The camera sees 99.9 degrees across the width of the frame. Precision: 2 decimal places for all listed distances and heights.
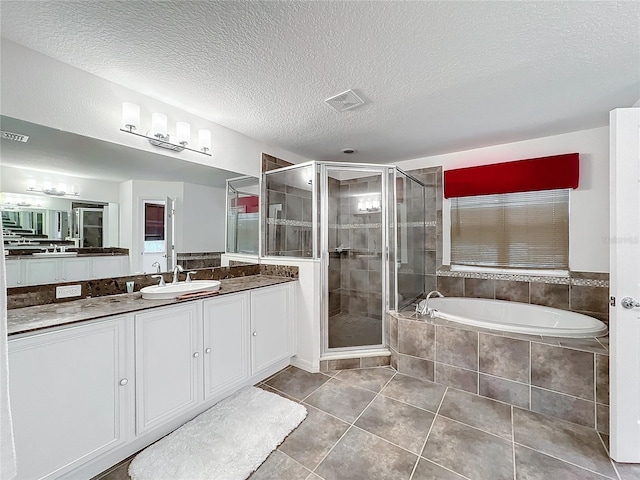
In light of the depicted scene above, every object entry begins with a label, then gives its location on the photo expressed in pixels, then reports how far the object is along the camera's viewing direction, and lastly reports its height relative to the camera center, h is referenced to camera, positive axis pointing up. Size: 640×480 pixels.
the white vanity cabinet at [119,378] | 1.22 -0.79
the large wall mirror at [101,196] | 1.59 +0.31
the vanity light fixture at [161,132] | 1.87 +0.82
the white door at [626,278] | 1.48 -0.22
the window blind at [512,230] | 2.83 +0.10
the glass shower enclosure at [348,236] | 2.71 +0.03
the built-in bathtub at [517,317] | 2.07 -0.75
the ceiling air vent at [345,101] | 2.00 +1.07
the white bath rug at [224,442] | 1.43 -1.23
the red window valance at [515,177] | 2.70 +0.68
